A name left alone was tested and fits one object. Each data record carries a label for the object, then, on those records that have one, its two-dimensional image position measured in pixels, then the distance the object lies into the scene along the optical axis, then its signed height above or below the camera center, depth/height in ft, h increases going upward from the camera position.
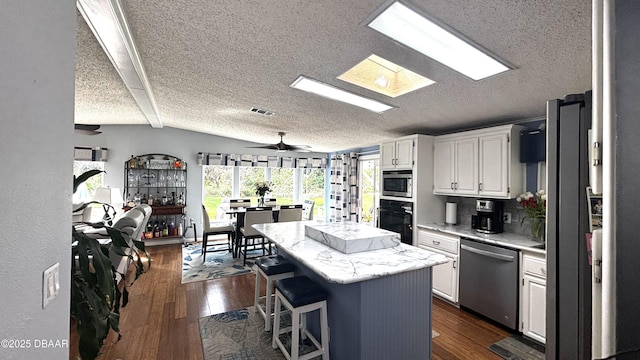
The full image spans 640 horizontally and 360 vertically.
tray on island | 6.69 -1.46
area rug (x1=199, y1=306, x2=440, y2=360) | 7.07 -4.61
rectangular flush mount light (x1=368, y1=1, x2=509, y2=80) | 4.91 +3.00
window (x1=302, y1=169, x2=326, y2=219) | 23.49 -0.48
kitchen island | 5.56 -2.66
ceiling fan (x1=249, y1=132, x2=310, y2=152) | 13.97 +1.91
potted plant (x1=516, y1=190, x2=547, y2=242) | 8.47 -0.85
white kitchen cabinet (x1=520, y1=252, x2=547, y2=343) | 7.55 -3.29
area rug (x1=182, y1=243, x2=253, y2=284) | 12.71 -4.52
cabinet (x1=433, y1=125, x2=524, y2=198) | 9.42 +0.84
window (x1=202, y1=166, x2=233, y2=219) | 20.26 -0.36
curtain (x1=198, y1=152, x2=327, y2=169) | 19.74 +1.73
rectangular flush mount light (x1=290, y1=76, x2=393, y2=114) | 8.40 +3.09
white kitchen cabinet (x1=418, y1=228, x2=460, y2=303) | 9.84 -3.08
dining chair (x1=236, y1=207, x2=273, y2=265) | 14.30 -2.02
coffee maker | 9.96 -1.16
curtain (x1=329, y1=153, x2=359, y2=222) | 19.62 -0.37
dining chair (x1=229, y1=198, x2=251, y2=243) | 17.67 -1.53
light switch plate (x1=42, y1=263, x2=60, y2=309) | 2.59 -1.08
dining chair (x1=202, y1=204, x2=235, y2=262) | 15.11 -2.84
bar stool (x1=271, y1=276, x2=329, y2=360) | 6.05 -2.83
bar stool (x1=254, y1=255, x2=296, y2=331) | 7.82 -2.66
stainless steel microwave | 12.06 +0.03
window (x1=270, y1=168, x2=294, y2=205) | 22.44 -0.23
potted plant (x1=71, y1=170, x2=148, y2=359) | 3.63 -1.69
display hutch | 17.84 -0.65
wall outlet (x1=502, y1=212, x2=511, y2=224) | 10.23 -1.28
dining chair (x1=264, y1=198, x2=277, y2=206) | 18.71 -1.40
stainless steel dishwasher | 8.21 -3.19
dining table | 15.02 -2.02
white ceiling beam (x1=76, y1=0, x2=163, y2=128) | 5.43 +3.58
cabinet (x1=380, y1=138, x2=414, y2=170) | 12.16 +1.44
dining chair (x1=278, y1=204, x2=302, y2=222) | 15.47 -1.82
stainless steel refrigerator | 3.89 -0.68
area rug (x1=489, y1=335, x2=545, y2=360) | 7.18 -4.65
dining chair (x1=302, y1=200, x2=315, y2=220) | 17.28 -1.90
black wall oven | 11.91 -1.62
